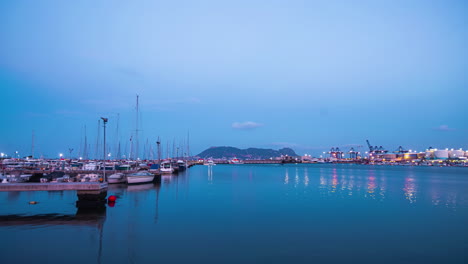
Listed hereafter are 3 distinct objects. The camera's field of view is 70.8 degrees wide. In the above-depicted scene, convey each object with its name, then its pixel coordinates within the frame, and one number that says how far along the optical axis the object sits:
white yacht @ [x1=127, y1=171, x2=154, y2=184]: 45.31
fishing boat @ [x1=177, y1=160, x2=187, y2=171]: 106.19
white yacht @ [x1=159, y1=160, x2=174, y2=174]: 73.97
